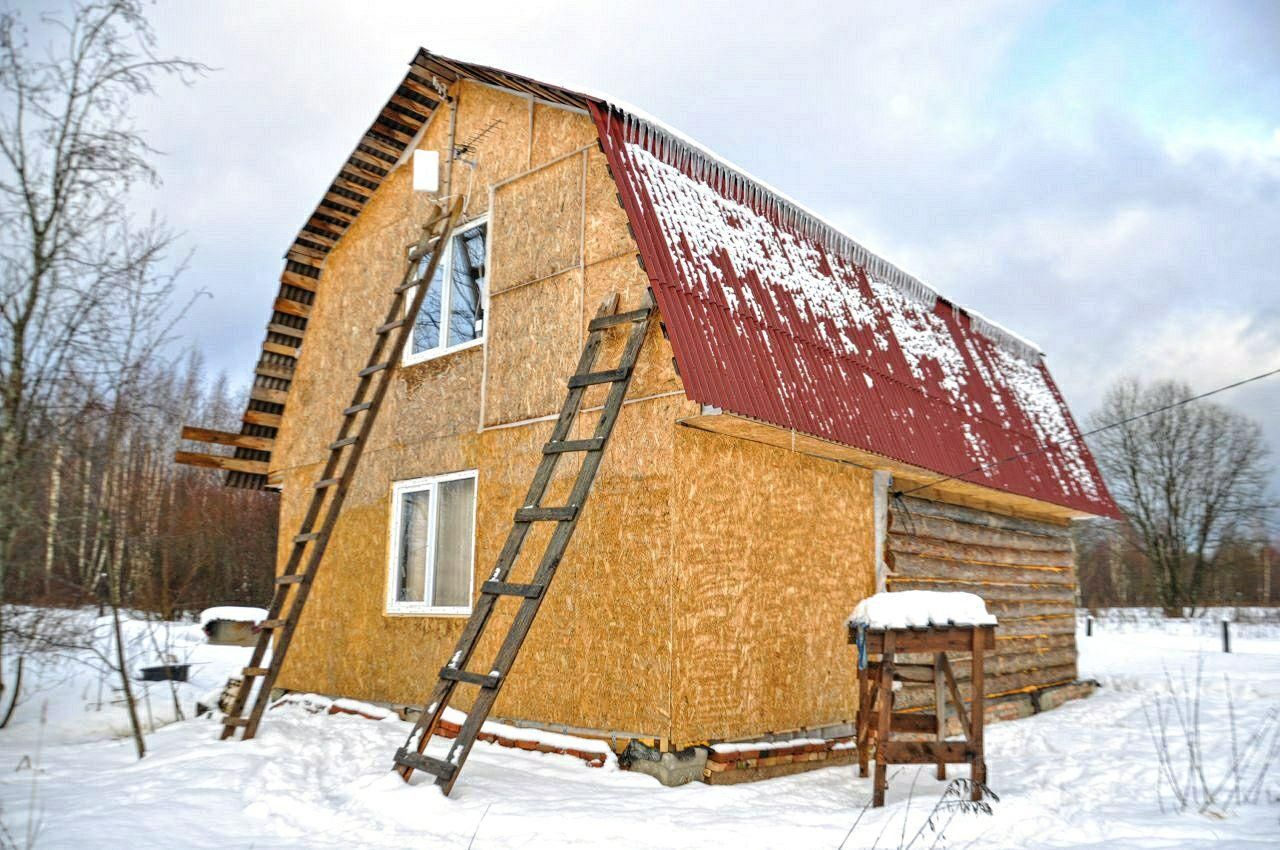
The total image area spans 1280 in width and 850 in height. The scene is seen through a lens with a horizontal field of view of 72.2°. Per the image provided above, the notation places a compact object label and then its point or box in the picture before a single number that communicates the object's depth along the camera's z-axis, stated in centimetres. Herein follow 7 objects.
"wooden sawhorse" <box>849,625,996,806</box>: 592
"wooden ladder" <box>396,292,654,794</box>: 563
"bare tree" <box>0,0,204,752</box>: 609
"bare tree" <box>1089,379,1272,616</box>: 3150
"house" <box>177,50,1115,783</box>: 685
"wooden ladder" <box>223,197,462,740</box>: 746
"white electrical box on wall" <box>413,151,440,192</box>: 939
